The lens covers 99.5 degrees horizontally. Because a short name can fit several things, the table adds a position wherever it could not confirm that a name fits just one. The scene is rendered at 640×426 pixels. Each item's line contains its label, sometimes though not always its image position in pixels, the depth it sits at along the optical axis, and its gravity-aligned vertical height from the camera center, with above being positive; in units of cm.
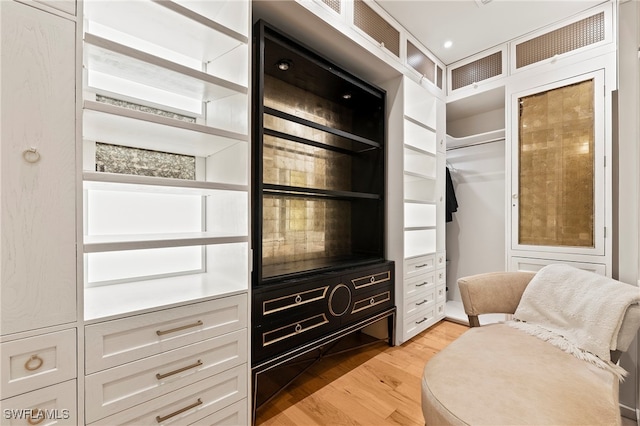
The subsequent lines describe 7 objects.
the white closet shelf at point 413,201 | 239 +10
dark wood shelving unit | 152 +1
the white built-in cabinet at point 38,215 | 83 -1
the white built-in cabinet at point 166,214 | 104 -1
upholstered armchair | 90 -64
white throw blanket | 119 -49
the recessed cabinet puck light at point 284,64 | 186 +104
